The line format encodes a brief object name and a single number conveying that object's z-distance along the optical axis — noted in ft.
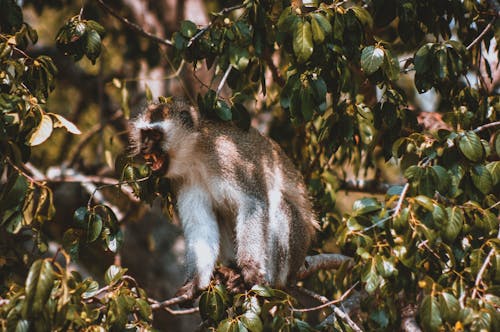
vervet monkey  28.91
